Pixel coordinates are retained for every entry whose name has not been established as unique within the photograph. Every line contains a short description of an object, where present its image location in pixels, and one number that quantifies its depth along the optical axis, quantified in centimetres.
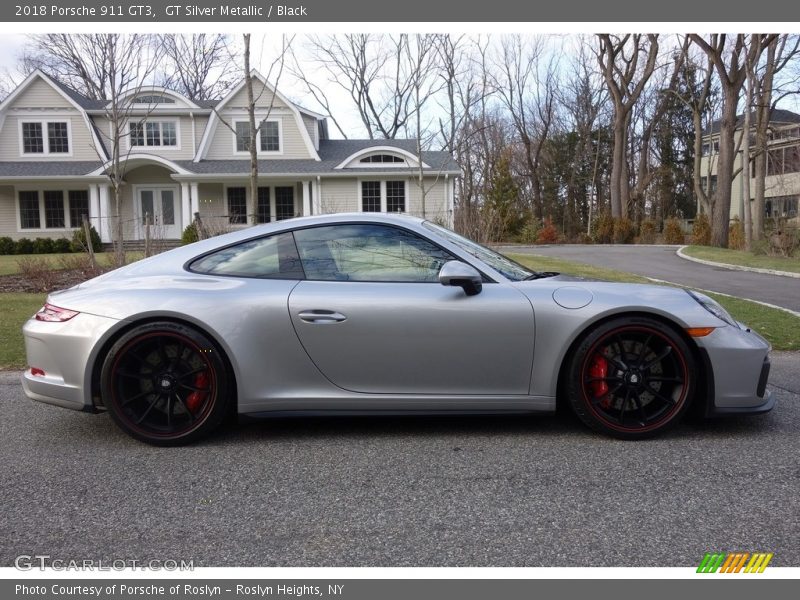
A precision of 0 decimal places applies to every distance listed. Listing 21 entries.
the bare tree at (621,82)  3341
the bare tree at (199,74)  4034
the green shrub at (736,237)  2774
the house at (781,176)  3919
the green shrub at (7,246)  2528
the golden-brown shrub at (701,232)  2961
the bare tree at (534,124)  4806
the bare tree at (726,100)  2520
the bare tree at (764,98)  2739
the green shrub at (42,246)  2498
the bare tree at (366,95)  4125
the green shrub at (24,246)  2534
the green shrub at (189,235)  2256
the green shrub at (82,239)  2264
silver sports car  362
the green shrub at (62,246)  2487
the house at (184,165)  2689
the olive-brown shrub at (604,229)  3444
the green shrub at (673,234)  3234
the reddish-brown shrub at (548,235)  3488
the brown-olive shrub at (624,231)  3403
